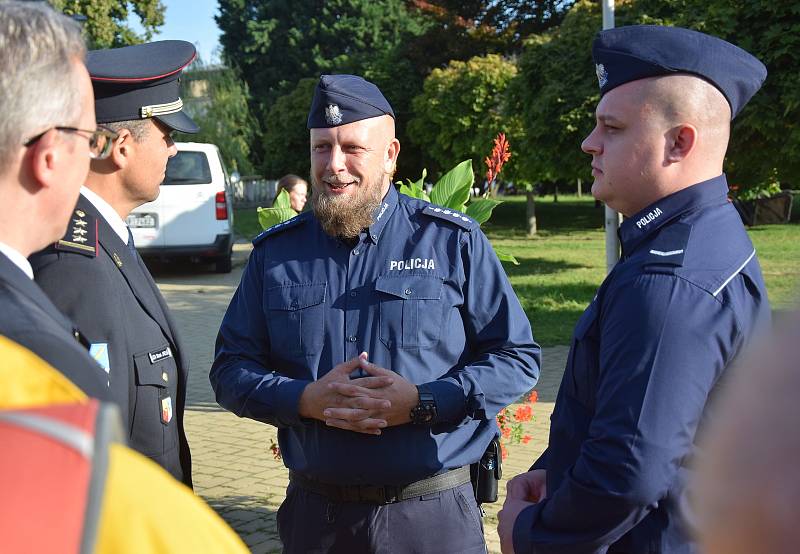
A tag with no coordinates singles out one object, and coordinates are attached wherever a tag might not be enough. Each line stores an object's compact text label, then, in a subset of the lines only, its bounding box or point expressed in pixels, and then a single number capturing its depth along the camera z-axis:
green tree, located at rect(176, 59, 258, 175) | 35.67
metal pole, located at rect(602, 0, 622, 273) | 10.84
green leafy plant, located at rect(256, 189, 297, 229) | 5.59
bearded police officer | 3.08
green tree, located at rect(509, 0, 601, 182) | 17.94
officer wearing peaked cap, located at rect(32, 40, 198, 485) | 2.58
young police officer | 2.18
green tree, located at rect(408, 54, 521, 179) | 28.27
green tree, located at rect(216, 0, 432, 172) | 53.62
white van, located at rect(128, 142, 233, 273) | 16.50
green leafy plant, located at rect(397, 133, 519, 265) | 5.10
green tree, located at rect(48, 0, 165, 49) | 29.28
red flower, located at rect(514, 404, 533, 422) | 5.42
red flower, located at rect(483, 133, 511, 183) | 5.44
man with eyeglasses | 1.48
